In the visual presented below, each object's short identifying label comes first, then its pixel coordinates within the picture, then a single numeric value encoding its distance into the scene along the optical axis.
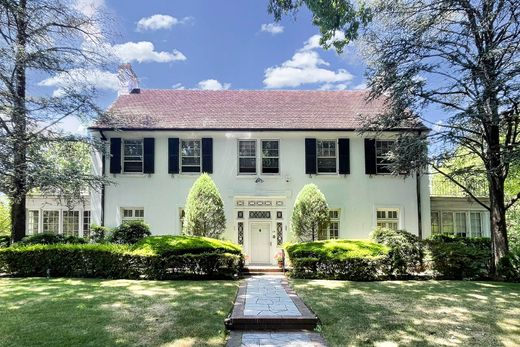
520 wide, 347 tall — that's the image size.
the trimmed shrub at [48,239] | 12.64
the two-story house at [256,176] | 15.23
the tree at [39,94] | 8.27
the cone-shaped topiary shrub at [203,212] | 13.68
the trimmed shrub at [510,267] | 10.91
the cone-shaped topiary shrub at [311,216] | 13.86
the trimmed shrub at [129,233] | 12.99
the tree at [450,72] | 10.70
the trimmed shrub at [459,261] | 11.48
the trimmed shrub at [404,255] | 11.55
